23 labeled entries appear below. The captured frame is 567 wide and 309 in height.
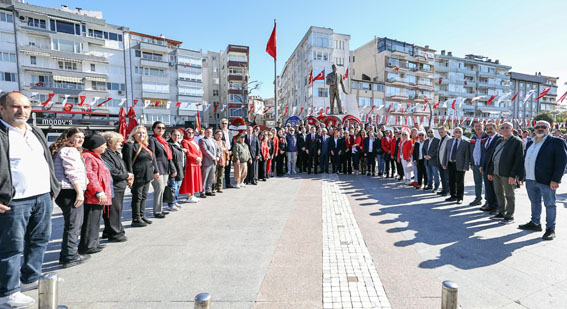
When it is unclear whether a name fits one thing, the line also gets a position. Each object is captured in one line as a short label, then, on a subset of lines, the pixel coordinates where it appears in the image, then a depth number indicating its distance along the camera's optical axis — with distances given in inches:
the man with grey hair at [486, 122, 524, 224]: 217.5
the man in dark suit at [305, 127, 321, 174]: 498.3
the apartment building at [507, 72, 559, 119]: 2923.2
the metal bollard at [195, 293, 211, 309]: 70.4
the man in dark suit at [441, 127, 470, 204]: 289.6
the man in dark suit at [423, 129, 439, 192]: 348.5
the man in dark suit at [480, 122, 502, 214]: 246.8
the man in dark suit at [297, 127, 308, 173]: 498.0
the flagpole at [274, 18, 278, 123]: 579.8
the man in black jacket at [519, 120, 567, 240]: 187.0
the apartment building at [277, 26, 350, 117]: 1662.2
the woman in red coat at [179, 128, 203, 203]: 285.6
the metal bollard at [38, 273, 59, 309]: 75.3
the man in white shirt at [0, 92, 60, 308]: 108.6
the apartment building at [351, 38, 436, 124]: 1998.0
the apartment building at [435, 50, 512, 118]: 2455.7
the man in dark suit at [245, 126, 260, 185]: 402.9
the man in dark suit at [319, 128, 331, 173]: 495.2
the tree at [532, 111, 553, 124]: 2093.5
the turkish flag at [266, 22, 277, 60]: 629.9
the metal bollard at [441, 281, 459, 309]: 76.8
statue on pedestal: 693.3
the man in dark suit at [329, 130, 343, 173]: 495.5
